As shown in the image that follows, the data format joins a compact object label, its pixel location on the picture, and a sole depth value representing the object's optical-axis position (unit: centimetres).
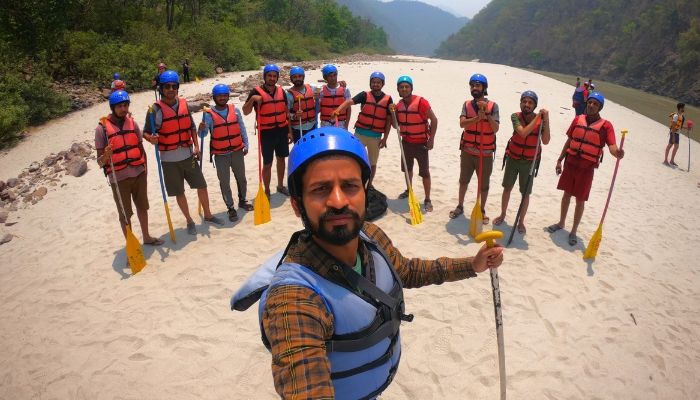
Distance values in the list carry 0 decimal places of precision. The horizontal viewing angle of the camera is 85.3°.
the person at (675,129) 1104
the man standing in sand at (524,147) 538
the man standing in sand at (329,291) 131
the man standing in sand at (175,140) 532
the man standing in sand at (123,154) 492
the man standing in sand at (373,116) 648
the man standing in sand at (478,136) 559
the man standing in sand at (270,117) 639
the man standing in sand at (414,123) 630
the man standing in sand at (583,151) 543
